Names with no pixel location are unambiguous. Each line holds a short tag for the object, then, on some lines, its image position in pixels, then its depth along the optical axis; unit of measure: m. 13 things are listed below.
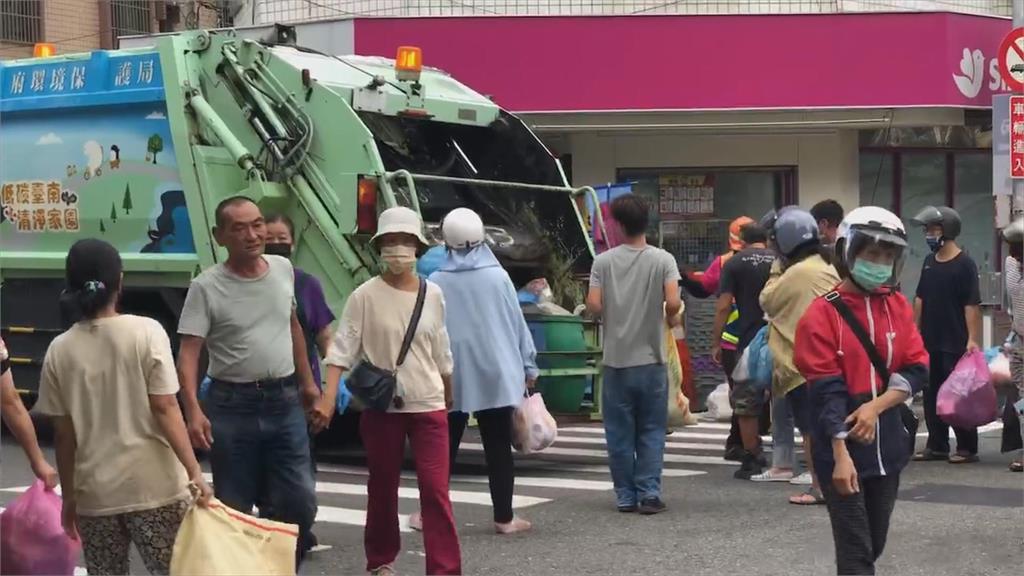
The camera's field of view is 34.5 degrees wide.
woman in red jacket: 5.45
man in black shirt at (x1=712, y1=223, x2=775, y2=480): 10.12
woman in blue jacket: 8.19
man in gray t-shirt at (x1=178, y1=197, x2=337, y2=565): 6.33
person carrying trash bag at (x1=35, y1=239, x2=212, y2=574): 5.29
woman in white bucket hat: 6.84
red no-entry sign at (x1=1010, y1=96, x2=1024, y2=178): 12.84
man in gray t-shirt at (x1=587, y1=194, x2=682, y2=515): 8.97
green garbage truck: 10.39
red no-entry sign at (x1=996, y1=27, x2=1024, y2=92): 13.54
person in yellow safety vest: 10.86
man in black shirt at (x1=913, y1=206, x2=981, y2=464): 10.66
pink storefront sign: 16.95
